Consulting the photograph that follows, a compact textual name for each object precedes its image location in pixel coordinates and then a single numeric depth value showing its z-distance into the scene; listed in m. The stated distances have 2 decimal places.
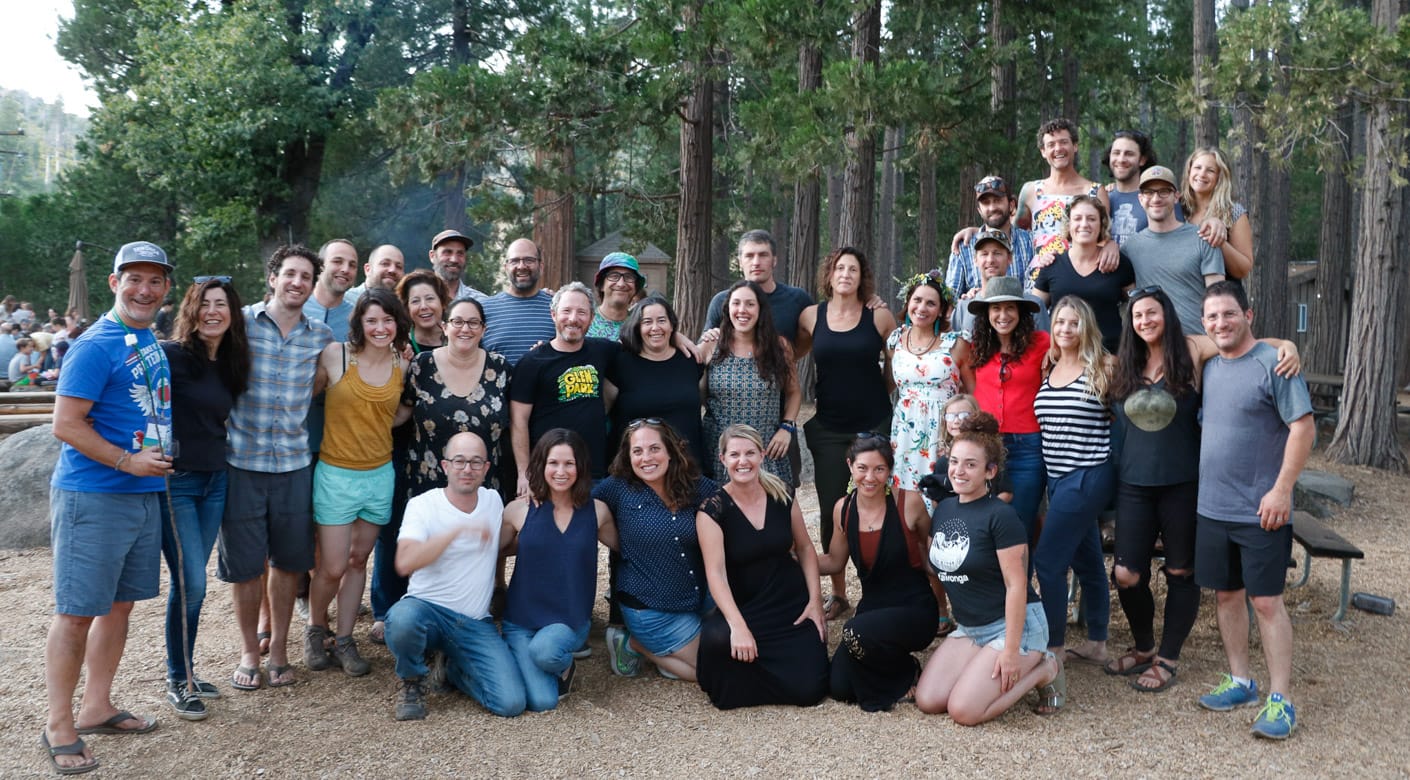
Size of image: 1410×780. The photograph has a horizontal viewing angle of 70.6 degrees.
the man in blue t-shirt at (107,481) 3.40
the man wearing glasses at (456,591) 3.97
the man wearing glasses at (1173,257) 4.45
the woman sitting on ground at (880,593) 4.05
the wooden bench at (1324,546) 5.03
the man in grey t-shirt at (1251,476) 3.72
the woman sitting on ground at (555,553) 4.16
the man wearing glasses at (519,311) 4.99
